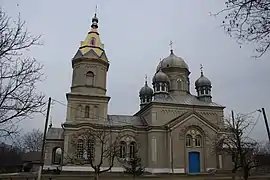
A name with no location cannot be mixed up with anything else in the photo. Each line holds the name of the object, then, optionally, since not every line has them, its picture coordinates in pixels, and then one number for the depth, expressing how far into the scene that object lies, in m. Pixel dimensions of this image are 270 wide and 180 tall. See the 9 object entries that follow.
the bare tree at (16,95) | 10.78
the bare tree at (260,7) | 5.84
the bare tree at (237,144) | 22.27
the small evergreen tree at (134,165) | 25.51
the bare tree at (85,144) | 32.72
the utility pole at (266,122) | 23.80
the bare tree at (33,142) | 63.75
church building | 34.75
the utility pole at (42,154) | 19.86
